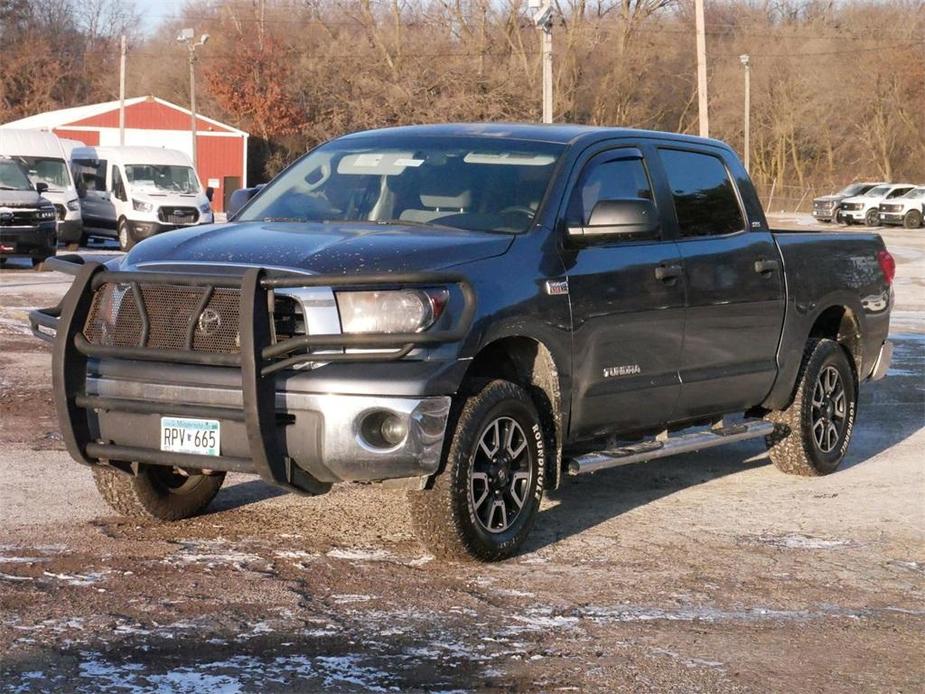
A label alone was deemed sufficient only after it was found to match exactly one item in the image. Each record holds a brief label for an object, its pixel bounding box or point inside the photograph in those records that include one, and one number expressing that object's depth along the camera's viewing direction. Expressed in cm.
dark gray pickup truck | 603
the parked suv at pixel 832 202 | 5684
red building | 6456
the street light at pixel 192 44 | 5288
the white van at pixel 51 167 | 2919
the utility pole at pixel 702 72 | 3953
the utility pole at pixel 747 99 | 6562
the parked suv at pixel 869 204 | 5509
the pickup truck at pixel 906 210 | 5409
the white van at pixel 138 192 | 3162
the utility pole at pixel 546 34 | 3391
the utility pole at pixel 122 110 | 5859
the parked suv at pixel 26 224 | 2417
